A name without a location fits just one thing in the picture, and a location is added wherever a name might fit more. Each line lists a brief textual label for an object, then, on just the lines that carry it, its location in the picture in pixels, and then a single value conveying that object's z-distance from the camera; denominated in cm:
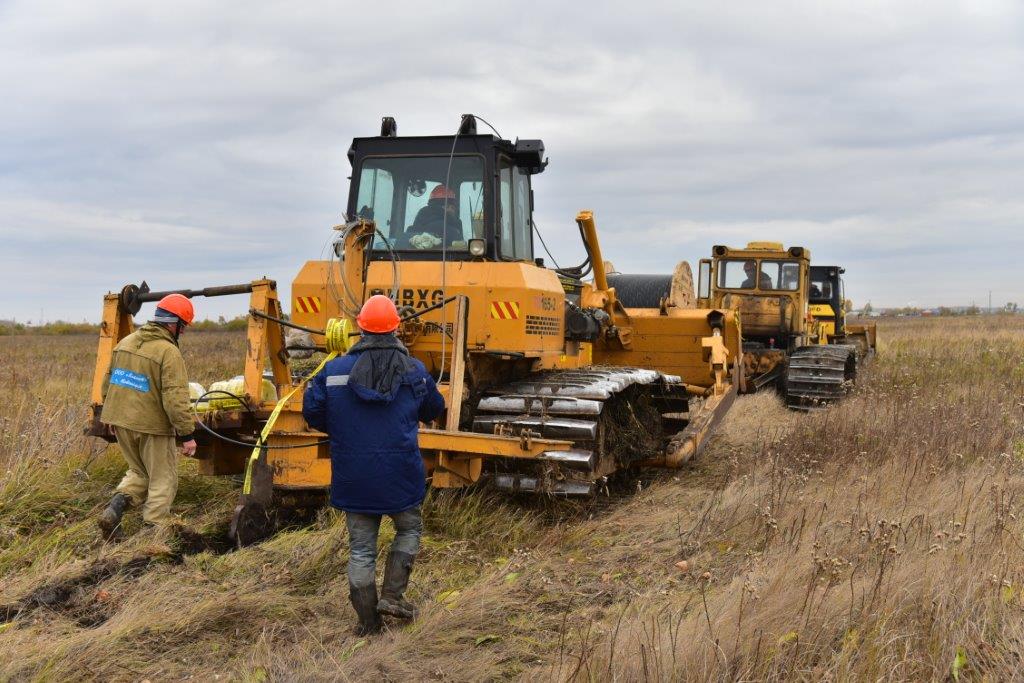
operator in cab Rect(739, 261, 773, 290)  1794
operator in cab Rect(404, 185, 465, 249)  793
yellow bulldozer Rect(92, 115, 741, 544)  681
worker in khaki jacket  658
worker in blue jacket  503
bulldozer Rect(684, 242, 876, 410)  1681
